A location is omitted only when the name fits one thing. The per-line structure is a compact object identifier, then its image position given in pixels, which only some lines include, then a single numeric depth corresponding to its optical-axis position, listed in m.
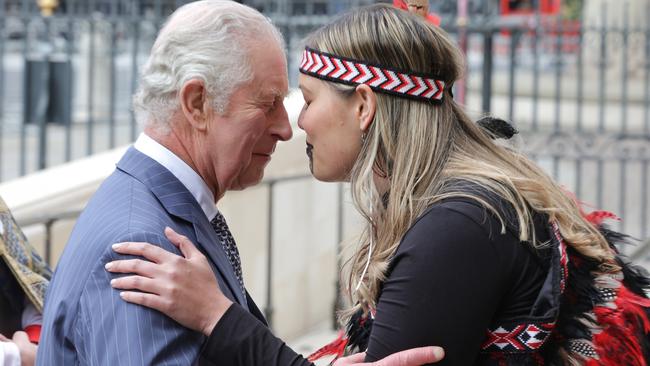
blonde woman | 4.07
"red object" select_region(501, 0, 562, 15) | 27.12
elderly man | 3.92
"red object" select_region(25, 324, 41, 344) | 5.87
